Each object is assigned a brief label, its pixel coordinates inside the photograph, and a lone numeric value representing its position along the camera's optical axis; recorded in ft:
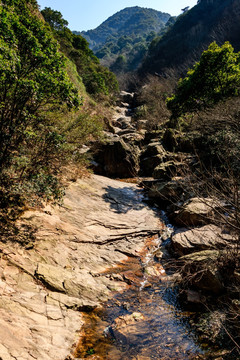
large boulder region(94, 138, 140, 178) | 50.39
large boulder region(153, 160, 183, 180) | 43.99
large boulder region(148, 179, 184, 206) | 37.22
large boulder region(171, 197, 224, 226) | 28.86
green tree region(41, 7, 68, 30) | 98.99
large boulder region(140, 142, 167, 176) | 51.60
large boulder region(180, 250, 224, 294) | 18.07
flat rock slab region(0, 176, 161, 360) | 12.61
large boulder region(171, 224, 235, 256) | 22.66
